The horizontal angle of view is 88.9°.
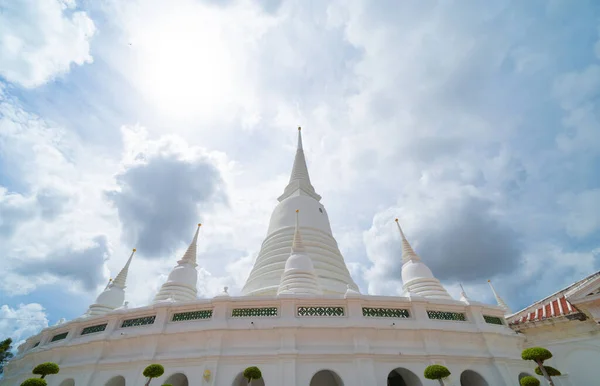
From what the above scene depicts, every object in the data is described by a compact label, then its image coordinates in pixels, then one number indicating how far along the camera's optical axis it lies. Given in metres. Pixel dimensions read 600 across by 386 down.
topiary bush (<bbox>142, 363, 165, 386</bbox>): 11.02
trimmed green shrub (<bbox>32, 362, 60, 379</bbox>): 11.71
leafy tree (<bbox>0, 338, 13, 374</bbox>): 31.00
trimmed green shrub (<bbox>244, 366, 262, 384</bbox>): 10.89
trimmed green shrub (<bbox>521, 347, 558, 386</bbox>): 11.12
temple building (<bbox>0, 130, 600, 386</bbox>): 12.48
